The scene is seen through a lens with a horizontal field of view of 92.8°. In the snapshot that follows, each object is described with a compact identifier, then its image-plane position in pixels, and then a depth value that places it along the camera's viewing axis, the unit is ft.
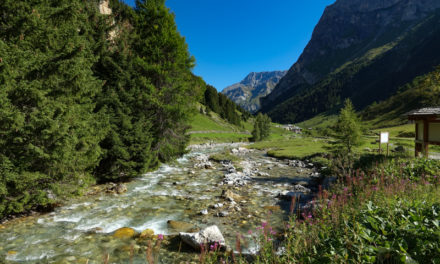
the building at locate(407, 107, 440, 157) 45.93
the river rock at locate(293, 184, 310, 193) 42.22
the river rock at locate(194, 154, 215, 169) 73.44
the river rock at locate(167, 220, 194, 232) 25.85
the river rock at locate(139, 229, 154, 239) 23.50
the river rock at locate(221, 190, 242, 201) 36.80
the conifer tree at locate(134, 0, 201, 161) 50.91
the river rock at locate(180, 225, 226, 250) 20.10
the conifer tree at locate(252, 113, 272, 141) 268.76
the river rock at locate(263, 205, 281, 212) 32.14
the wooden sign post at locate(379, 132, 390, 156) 47.99
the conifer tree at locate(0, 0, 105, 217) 22.58
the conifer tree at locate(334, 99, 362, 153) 64.85
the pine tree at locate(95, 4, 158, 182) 42.96
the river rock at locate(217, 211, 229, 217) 29.63
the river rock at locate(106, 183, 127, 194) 40.93
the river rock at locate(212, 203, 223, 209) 32.95
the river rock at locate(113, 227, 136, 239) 23.80
